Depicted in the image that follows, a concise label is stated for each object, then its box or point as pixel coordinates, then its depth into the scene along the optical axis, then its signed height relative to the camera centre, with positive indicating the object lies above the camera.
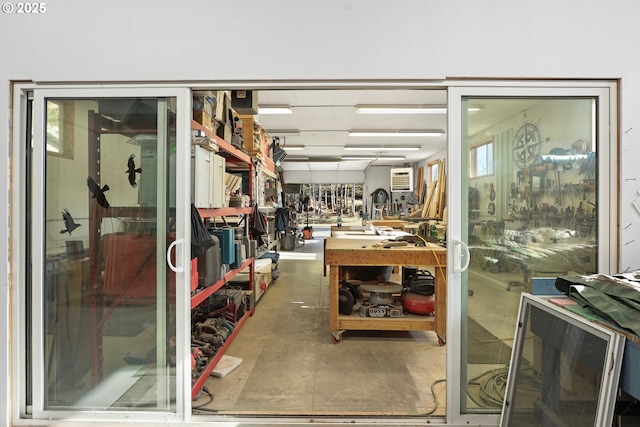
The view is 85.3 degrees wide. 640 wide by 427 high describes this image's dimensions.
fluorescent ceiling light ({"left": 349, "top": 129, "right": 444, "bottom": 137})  7.36 +1.72
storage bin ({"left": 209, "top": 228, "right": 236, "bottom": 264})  3.09 -0.27
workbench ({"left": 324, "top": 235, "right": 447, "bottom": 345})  3.18 -0.55
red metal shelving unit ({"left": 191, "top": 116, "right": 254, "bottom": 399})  2.44 -0.52
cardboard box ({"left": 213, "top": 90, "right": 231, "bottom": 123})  2.85 +0.92
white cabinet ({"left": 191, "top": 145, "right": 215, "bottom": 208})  2.39 +0.25
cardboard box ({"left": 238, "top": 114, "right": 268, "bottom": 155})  4.02 +0.91
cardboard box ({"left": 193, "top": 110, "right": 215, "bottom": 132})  2.51 +0.70
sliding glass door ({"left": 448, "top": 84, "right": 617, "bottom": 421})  1.99 +0.07
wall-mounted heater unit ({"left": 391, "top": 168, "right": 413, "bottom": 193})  9.88 +0.97
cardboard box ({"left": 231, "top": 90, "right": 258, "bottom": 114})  3.47 +1.14
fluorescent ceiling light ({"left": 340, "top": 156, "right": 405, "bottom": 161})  10.84 +1.74
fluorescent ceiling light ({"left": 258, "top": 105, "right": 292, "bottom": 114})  5.55 +1.70
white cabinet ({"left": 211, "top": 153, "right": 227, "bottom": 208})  2.70 +0.24
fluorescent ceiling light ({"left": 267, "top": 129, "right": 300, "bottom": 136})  7.45 +1.76
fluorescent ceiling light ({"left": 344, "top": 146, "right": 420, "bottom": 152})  9.30 +1.75
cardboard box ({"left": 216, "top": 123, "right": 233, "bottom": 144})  3.02 +0.72
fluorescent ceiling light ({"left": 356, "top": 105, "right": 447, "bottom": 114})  5.56 +1.69
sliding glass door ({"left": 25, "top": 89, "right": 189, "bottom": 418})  2.03 -0.23
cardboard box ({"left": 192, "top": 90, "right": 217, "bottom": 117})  2.51 +0.83
